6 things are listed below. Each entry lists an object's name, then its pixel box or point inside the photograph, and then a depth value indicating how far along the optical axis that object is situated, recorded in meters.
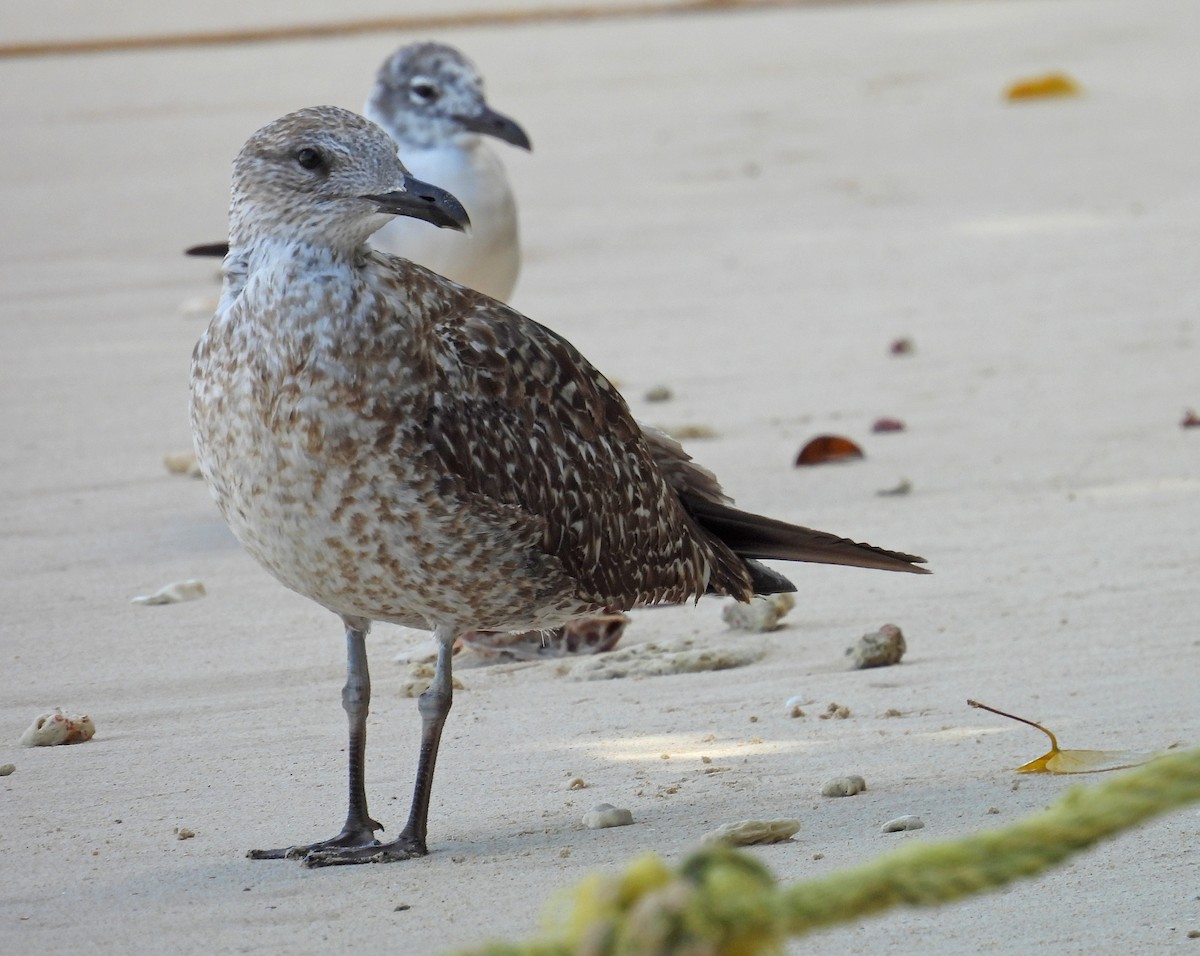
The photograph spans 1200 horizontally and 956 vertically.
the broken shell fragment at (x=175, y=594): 12.23
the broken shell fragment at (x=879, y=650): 10.70
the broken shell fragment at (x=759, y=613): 11.56
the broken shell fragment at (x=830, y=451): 15.14
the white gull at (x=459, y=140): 14.17
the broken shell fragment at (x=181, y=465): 15.08
